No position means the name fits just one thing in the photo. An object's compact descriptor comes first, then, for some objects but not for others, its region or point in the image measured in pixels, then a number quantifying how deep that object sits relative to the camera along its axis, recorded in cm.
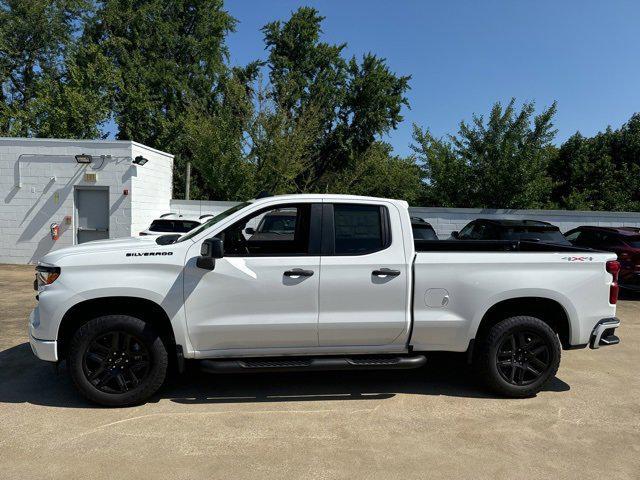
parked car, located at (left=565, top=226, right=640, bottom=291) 986
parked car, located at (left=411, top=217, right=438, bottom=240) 1065
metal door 1400
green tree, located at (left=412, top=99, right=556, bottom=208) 1755
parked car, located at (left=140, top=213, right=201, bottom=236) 1282
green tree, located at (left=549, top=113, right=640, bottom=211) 2345
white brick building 1359
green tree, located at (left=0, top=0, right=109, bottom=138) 2266
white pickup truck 426
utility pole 1944
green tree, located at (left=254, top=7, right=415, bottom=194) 3422
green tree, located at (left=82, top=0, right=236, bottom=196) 3008
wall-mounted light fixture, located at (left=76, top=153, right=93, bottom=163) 1338
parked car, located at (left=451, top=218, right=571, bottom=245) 1039
